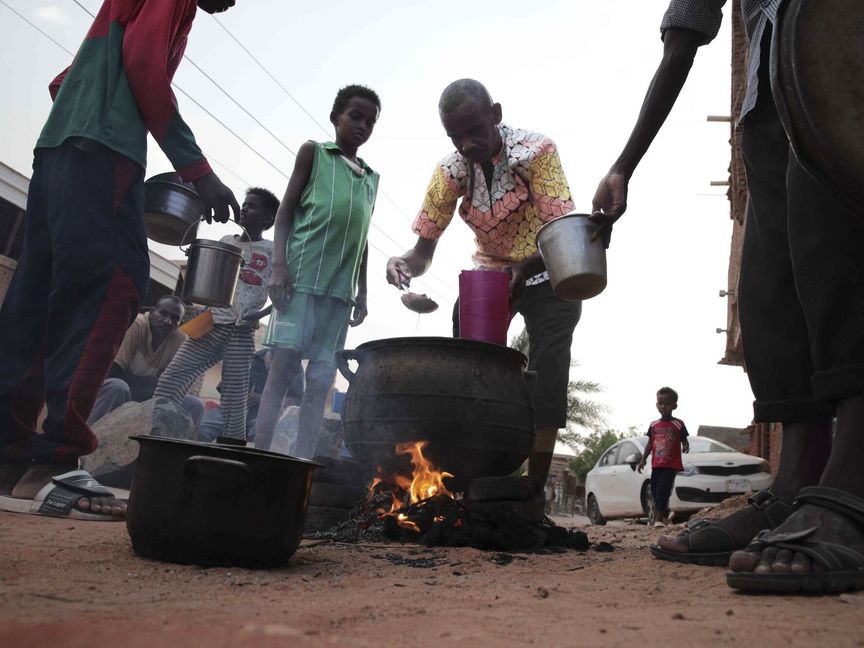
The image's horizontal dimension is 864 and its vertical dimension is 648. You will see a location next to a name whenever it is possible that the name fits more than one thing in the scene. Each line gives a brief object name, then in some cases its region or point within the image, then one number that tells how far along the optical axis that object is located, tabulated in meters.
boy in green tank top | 4.61
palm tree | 28.45
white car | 9.98
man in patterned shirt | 3.79
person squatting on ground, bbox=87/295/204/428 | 7.12
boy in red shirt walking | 9.35
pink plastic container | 3.51
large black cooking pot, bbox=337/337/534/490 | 3.13
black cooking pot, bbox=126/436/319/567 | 1.93
